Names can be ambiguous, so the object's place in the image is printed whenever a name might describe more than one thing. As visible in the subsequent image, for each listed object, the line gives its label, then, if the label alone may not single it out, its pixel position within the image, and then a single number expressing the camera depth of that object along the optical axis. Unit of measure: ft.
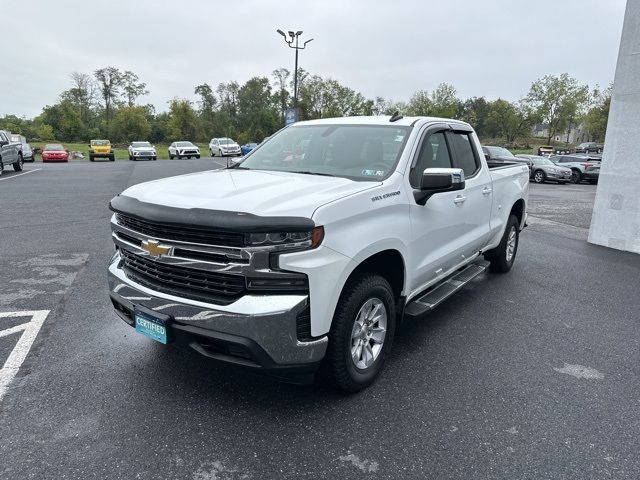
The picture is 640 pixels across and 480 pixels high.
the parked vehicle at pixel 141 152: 124.67
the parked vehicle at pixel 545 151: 143.13
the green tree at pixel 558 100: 204.44
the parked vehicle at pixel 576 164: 76.06
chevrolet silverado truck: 8.25
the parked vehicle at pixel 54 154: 113.70
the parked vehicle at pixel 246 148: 131.99
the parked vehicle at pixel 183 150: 136.46
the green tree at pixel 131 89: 282.56
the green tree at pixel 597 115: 205.36
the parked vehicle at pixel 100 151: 121.70
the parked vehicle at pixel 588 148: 144.48
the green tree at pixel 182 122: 269.03
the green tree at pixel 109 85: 267.80
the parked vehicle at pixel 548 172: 73.51
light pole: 91.98
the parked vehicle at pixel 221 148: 144.25
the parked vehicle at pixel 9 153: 65.72
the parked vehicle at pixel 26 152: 103.30
